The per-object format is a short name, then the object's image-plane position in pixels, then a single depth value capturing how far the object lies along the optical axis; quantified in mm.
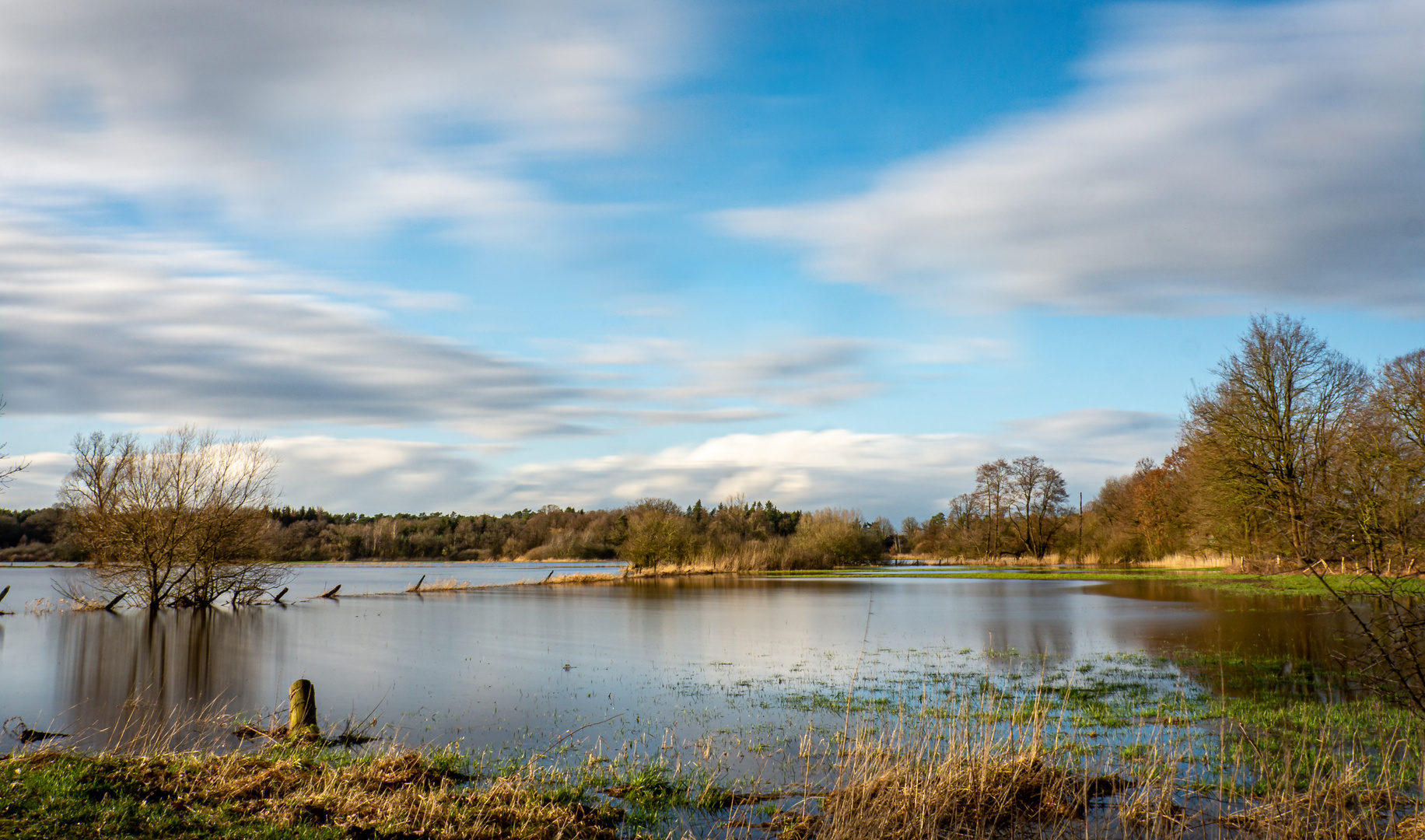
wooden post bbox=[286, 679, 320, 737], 10430
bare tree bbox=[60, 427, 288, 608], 28656
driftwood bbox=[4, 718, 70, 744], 10531
